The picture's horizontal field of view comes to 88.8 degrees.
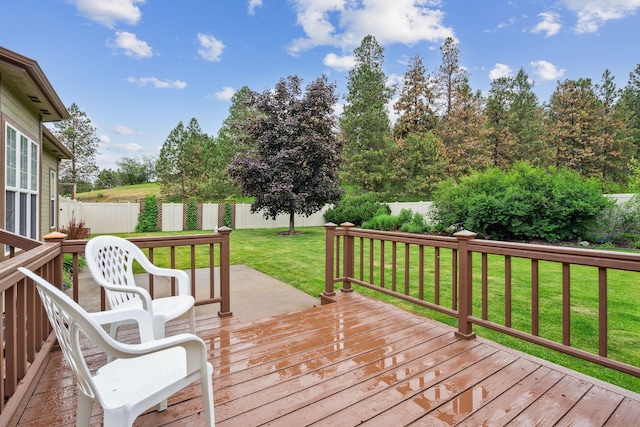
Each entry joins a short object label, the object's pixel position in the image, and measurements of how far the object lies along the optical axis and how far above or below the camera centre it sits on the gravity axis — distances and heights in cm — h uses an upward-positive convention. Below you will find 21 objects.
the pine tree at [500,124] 2081 +569
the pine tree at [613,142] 1928 +411
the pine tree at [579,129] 1930 +497
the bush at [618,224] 866 -34
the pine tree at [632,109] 1959 +631
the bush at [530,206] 881 +17
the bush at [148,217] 1539 -21
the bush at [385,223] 1239 -42
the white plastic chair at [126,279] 221 -51
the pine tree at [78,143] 2091 +461
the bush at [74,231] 788 -48
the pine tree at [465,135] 2014 +484
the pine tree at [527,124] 2041 +567
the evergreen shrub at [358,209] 1474 +14
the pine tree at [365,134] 2003 +490
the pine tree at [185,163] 2173 +332
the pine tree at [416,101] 2188 +754
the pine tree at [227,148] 2150 +440
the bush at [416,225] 1132 -46
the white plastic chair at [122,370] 122 -74
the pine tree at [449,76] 2145 +906
